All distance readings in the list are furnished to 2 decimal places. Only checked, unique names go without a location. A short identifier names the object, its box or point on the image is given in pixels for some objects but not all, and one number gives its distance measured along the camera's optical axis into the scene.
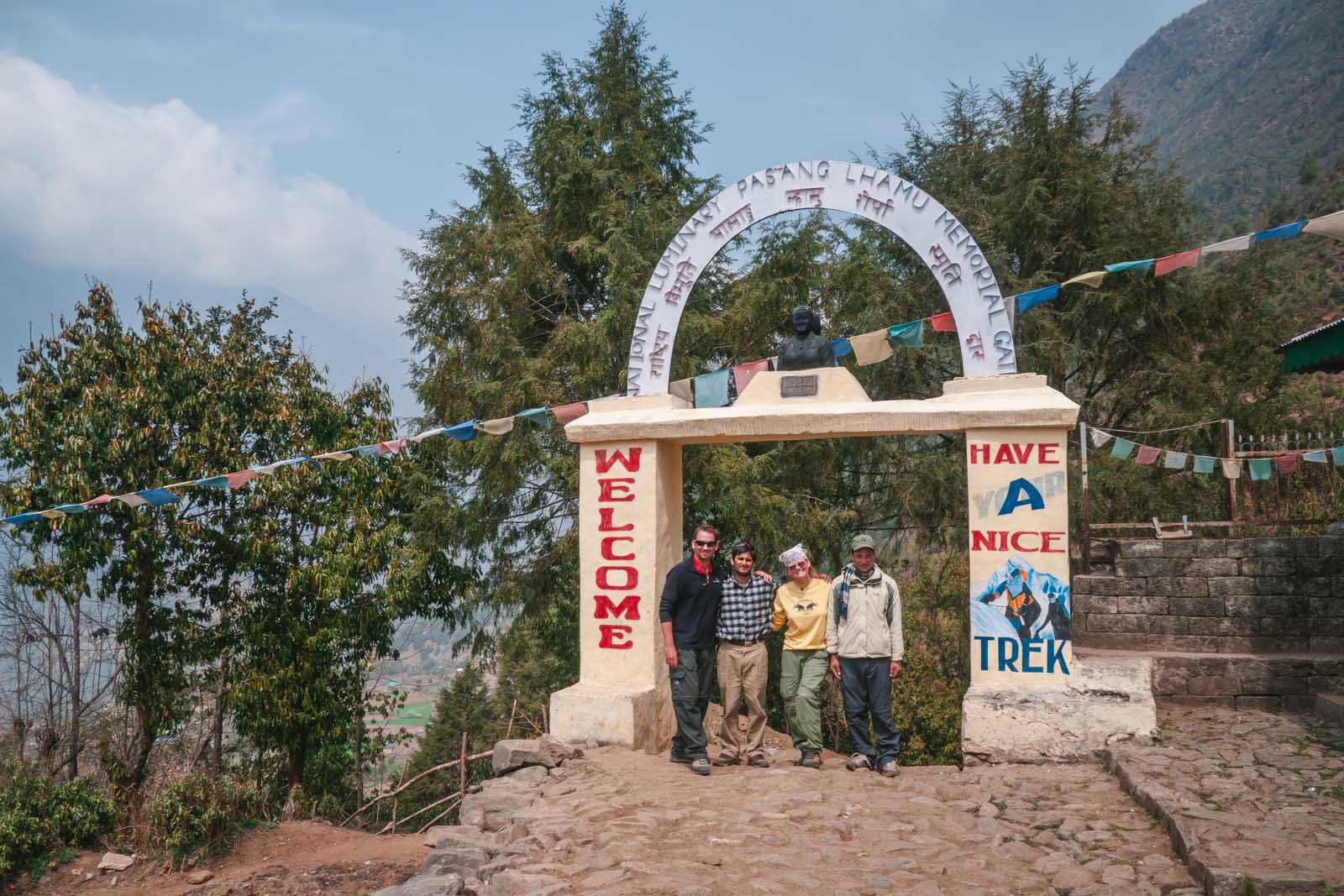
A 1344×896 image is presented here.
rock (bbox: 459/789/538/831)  5.48
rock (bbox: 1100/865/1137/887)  4.21
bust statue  7.36
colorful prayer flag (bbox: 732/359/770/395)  8.11
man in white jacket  6.33
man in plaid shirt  6.50
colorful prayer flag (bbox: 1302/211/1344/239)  6.20
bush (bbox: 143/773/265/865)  8.87
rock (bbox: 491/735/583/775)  6.50
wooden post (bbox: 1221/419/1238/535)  8.81
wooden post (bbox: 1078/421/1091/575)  9.07
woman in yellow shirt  6.44
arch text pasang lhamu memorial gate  6.41
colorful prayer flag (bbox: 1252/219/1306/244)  6.43
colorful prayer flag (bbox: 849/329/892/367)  7.99
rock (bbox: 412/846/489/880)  4.71
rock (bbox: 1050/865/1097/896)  4.16
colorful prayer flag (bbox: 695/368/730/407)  7.97
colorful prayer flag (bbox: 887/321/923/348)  7.92
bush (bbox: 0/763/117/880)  8.79
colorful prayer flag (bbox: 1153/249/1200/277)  6.86
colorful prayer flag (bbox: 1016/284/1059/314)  7.15
